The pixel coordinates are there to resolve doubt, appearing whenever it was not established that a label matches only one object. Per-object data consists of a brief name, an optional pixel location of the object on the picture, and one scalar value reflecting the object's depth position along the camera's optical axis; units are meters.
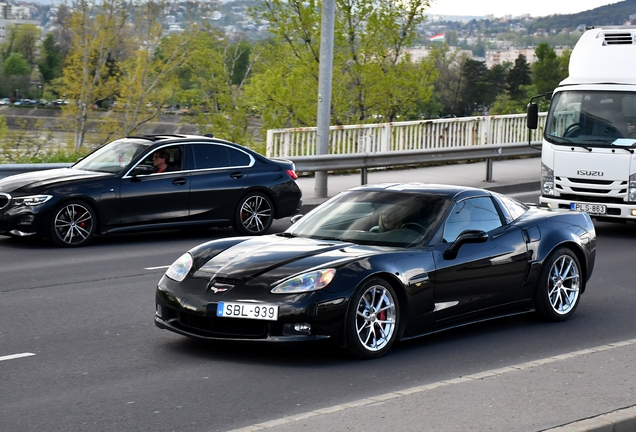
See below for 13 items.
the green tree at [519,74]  81.68
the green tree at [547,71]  90.06
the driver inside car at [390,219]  8.41
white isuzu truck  15.48
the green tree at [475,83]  60.84
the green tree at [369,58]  29.42
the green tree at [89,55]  50.94
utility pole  19.47
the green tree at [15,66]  91.44
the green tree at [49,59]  90.89
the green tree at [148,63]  50.69
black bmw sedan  13.41
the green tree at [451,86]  50.51
